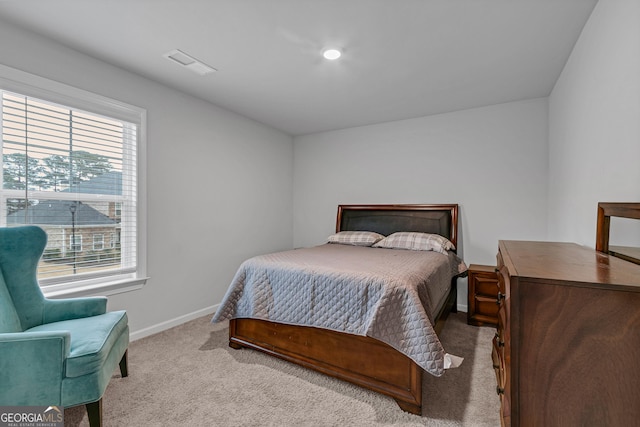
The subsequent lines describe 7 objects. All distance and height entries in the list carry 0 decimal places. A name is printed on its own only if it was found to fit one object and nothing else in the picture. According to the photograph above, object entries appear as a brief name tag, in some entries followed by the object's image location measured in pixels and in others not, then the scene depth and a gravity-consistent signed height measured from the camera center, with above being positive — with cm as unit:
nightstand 300 -87
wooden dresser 88 -43
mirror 126 -8
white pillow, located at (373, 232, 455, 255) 318 -33
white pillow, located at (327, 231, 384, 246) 364 -32
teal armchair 136 -70
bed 175 -71
